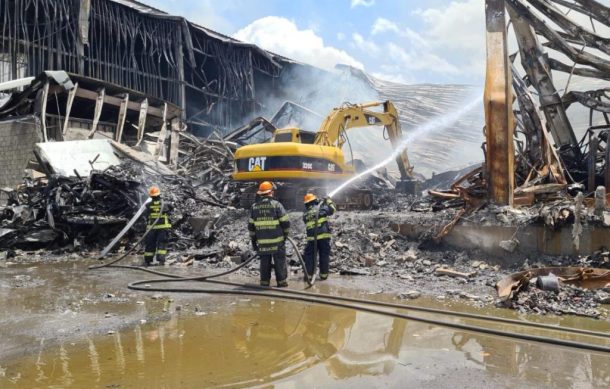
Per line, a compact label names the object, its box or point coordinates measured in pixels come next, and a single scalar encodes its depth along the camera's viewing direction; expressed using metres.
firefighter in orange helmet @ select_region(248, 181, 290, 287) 6.73
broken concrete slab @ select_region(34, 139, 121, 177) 12.71
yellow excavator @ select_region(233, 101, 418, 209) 10.66
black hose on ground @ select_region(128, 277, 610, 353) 4.13
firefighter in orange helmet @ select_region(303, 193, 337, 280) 7.44
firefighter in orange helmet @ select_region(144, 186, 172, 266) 9.00
